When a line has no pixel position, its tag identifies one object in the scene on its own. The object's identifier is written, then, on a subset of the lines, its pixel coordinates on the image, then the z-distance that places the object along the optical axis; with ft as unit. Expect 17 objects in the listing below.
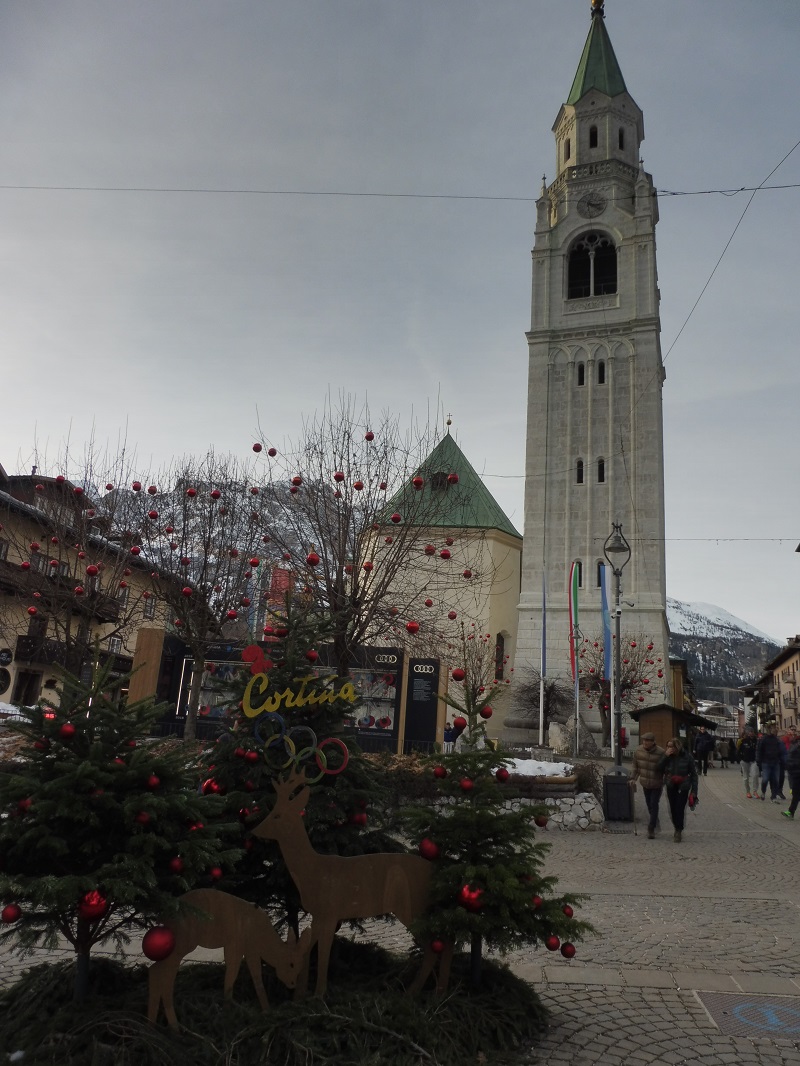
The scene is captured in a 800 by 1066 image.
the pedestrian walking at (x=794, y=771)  52.85
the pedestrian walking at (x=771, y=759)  62.34
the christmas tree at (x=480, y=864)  15.08
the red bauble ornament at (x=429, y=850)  16.01
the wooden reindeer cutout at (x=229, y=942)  13.47
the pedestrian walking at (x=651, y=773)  46.03
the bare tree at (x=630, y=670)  119.14
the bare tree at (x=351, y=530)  55.72
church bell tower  128.88
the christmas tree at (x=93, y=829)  12.96
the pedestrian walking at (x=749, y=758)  70.44
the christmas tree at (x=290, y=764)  16.75
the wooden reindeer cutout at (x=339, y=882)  15.16
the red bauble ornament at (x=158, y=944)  13.08
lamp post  57.67
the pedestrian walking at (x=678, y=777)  43.86
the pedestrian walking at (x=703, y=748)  93.26
